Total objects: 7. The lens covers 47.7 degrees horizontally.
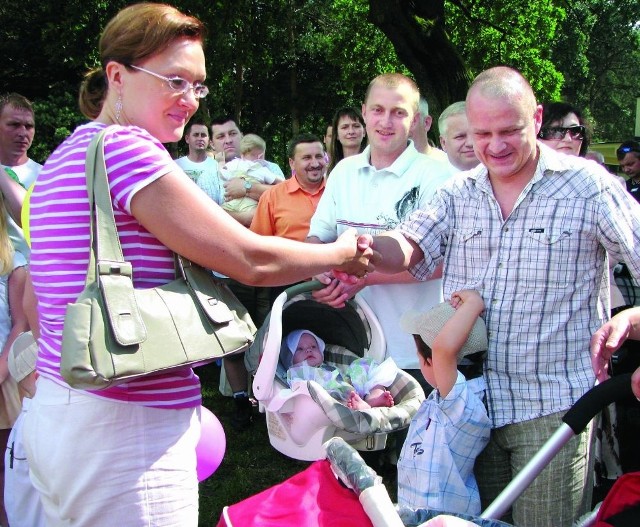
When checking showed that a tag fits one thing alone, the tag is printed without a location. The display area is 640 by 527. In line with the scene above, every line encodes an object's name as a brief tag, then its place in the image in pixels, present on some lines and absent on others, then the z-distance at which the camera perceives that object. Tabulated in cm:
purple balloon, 239
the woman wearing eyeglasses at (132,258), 183
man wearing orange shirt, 567
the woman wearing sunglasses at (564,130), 432
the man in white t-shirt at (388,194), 400
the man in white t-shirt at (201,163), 746
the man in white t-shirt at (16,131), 554
